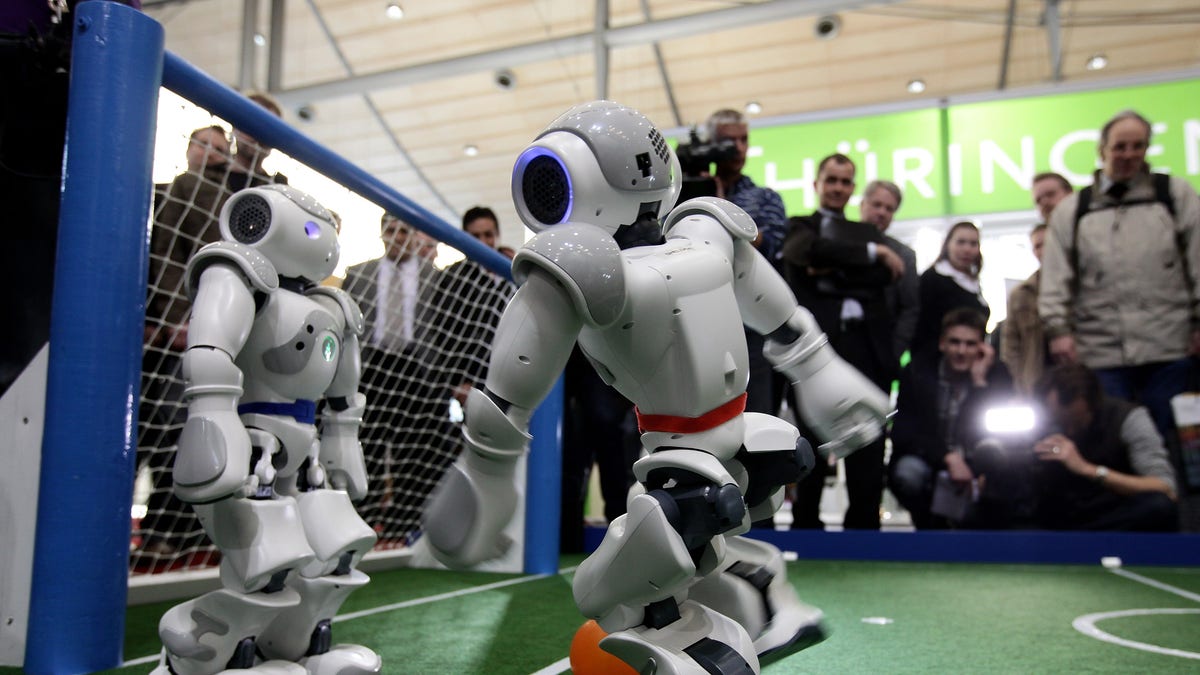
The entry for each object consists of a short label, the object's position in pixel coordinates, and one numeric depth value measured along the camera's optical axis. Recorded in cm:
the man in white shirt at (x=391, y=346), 348
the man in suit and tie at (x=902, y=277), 395
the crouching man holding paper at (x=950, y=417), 385
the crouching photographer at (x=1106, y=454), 354
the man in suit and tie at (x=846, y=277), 353
